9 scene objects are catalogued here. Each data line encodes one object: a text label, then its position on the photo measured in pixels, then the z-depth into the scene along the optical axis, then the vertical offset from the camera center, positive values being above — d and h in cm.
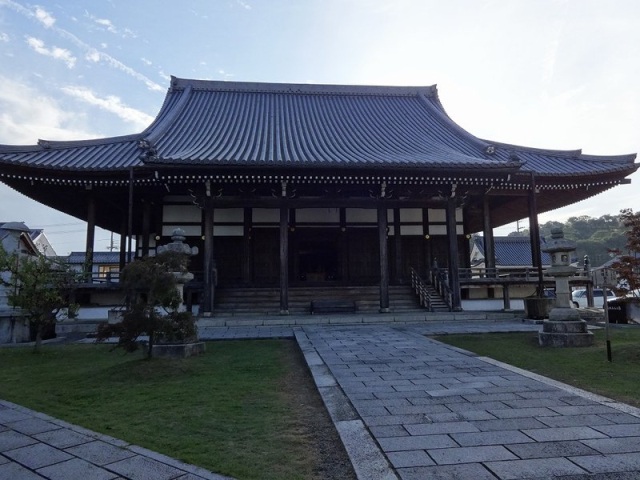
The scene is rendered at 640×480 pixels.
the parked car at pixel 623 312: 1276 -112
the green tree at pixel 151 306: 608 -39
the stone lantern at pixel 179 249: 716 +57
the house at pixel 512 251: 3547 +236
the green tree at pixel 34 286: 796 -8
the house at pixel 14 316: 878 -80
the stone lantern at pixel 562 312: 792 -70
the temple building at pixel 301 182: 1241 +313
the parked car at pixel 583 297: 2567 -130
